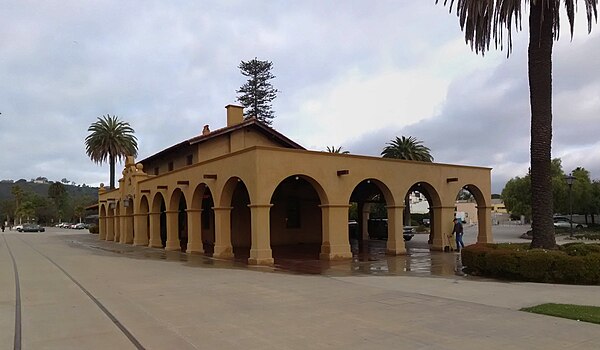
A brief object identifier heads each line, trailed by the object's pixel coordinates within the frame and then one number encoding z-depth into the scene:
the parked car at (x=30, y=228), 76.56
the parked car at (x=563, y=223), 53.72
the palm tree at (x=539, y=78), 15.73
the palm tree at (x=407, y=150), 49.47
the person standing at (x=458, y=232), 24.05
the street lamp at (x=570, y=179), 30.12
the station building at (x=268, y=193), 19.67
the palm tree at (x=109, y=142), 57.59
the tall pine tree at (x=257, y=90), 64.50
